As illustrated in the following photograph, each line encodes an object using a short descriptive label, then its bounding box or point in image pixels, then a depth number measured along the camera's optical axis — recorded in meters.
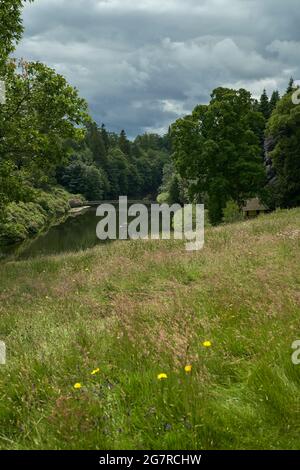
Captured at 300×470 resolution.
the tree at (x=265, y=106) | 60.88
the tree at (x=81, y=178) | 118.50
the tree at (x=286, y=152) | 39.72
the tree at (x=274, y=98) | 62.08
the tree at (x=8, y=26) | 14.34
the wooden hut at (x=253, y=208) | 54.49
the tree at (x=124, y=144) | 164.79
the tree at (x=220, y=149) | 35.97
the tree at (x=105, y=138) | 157.01
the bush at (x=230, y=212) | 33.50
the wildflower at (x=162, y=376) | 3.60
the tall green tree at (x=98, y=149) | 142.95
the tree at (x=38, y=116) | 15.79
